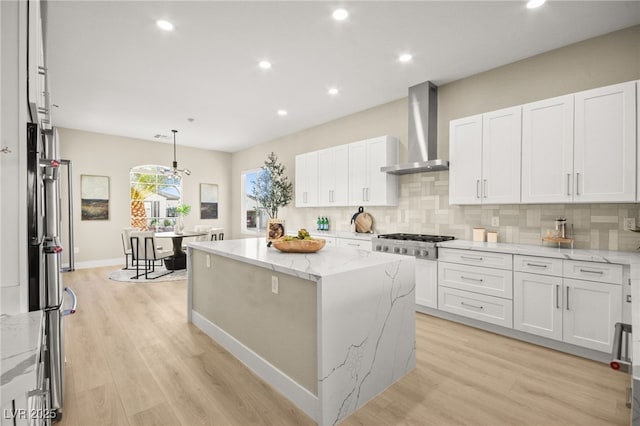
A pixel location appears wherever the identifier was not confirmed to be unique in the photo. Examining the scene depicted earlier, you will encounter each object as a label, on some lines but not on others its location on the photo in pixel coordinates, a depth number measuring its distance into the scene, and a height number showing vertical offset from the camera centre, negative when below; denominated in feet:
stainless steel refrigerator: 4.56 -0.83
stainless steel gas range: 11.58 -1.37
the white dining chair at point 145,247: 17.44 -2.11
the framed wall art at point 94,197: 21.40 +0.93
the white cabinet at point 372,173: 14.62 +1.82
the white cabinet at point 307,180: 18.33 +1.84
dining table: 19.49 -2.92
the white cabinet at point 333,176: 16.46 +1.89
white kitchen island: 5.91 -2.49
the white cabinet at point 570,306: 8.05 -2.70
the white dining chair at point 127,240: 19.63 -1.91
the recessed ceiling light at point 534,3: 8.16 +5.50
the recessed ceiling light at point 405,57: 10.96 +5.49
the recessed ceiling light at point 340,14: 8.57 +5.52
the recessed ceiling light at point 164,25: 9.02 +5.51
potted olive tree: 20.95 +1.47
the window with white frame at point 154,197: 23.94 +1.10
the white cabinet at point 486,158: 10.54 +1.89
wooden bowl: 8.18 -0.95
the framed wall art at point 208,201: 26.89 +0.82
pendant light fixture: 20.50 +4.68
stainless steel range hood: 13.11 +3.54
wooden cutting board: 16.34 -0.65
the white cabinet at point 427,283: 11.59 -2.80
